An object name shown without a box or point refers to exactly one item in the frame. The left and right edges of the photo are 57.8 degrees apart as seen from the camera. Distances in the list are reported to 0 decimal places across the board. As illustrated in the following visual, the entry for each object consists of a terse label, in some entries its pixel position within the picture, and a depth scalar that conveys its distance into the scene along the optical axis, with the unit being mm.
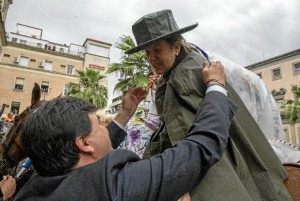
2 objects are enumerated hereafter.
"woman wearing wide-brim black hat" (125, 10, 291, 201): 1148
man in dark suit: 997
